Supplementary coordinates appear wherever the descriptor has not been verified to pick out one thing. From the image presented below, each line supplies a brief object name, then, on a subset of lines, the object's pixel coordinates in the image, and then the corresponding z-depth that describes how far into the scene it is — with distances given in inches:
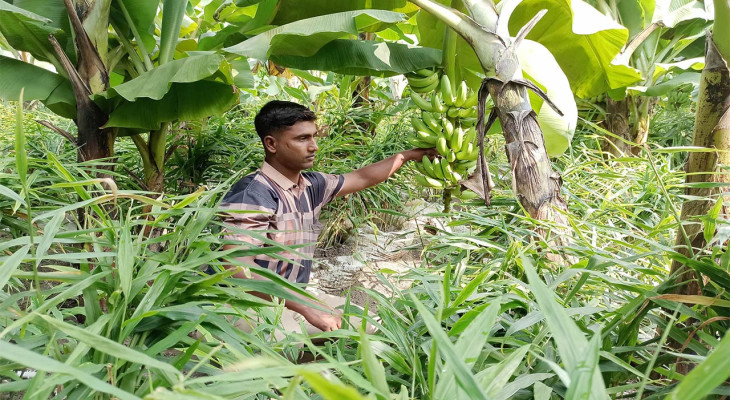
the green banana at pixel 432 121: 65.2
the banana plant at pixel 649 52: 104.8
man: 66.6
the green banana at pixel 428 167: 66.7
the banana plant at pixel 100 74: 68.9
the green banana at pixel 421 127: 67.0
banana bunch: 61.8
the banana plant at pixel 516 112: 45.5
